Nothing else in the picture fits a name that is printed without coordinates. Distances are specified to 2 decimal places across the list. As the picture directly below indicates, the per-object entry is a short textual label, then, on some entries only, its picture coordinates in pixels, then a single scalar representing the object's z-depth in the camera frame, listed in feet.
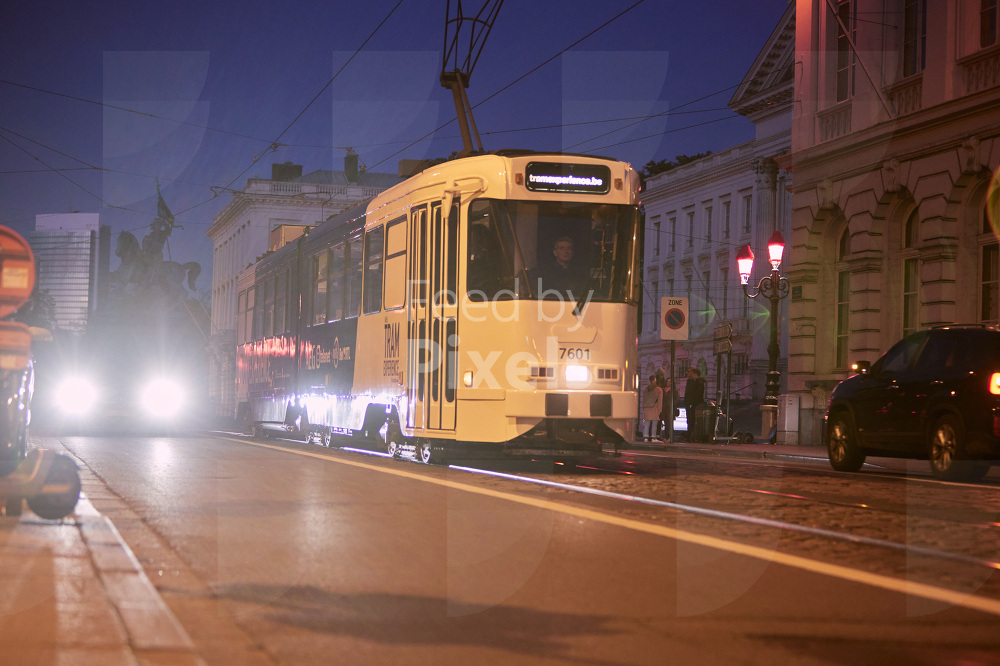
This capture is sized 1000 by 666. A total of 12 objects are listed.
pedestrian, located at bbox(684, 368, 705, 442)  91.81
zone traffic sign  83.97
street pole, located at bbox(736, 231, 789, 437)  84.48
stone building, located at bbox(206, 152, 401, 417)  270.87
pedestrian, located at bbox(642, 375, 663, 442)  87.69
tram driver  42.19
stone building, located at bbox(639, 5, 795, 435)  160.15
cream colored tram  41.50
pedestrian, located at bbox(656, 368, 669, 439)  90.79
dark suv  43.52
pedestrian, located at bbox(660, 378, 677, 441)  91.15
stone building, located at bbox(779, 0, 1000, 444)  75.61
